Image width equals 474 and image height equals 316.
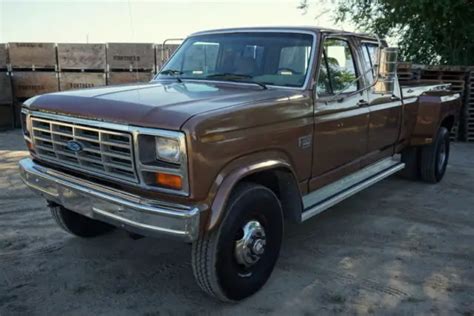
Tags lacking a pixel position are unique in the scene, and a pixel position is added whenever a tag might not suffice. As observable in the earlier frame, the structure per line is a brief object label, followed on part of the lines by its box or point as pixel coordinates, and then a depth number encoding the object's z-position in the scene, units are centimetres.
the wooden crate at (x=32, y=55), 1102
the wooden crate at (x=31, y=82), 1112
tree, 1072
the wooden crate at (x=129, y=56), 1116
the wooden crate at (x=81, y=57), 1117
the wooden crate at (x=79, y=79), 1126
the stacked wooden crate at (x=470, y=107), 985
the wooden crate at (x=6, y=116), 1100
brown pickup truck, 292
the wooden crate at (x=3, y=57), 1095
